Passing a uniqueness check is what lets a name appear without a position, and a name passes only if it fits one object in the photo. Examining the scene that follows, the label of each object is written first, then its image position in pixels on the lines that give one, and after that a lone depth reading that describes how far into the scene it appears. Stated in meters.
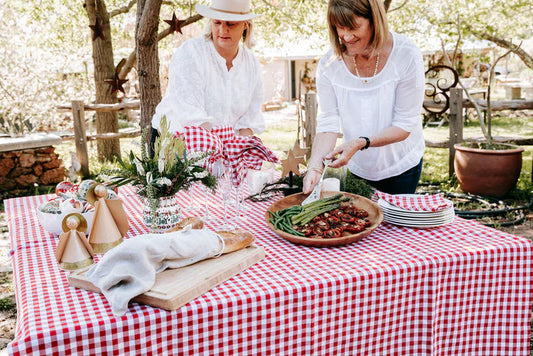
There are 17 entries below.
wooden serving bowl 1.75
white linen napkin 1.33
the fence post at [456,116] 6.21
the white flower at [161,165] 1.78
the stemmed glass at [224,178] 1.96
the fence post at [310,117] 7.26
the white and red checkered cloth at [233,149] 1.91
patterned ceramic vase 1.89
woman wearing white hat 2.51
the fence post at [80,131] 6.91
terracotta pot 5.28
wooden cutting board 1.34
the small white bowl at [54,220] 1.88
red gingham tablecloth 1.30
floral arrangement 1.80
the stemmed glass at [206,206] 2.02
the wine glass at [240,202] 1.96
